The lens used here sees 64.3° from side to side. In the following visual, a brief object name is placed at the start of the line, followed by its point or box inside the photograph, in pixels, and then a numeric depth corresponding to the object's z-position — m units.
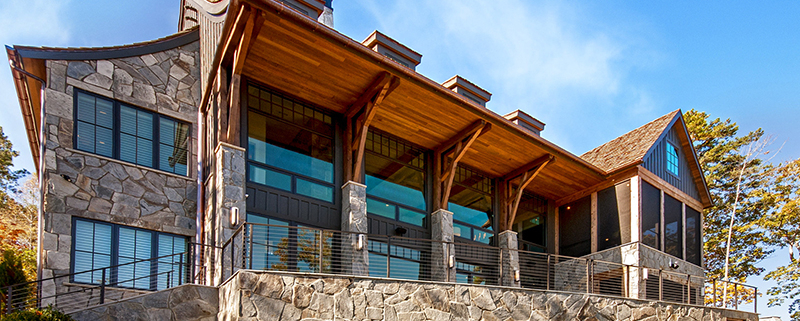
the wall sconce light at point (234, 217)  11.70
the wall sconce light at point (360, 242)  12.94
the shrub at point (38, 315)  8.69
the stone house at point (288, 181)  11.14
